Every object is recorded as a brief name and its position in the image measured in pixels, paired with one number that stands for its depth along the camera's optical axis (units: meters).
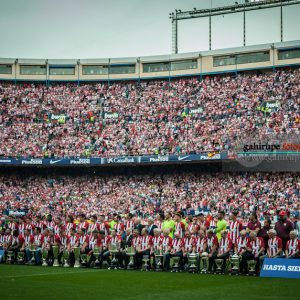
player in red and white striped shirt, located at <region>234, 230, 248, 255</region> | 19.16
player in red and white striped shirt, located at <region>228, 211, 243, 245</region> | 20.25
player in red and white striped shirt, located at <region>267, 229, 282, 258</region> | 18.64
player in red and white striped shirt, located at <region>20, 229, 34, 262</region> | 23.53
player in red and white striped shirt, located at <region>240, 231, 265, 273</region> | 18.88
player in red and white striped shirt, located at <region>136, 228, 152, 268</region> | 21.12
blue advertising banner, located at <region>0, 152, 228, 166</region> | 44.06
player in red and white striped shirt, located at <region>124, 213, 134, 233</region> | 23.11
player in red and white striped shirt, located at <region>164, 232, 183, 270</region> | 20.62
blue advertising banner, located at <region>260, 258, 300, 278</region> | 17.69
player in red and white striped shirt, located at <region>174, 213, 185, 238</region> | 22.20
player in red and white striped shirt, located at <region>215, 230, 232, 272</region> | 19.69
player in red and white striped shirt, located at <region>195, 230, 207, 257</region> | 20.23
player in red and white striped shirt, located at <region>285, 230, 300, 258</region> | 18.16
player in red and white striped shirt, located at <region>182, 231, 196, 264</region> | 20.53
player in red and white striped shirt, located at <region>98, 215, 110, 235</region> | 23.61
